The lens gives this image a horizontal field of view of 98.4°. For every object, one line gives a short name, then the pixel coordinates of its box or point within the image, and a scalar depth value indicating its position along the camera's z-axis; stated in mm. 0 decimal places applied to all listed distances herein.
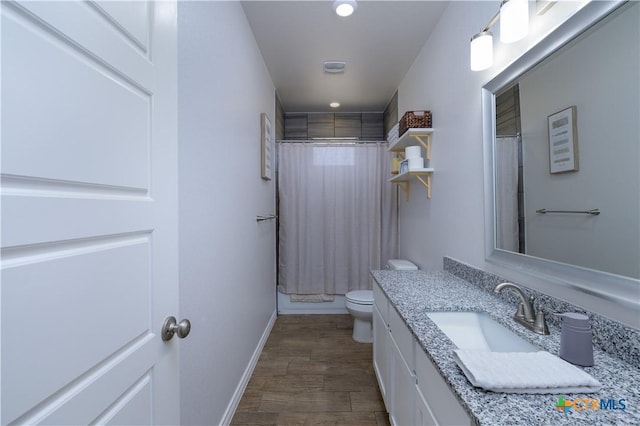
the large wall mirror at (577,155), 755
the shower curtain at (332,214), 3145
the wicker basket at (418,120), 2023
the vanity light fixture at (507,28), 1020
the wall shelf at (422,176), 1997
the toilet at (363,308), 2352
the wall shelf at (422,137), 2020
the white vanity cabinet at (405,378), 743
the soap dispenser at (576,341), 718
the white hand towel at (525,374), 623
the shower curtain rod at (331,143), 3145
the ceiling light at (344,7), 1646
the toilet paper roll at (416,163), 2037
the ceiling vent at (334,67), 2428
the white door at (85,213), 406
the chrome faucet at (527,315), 920
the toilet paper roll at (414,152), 2062
